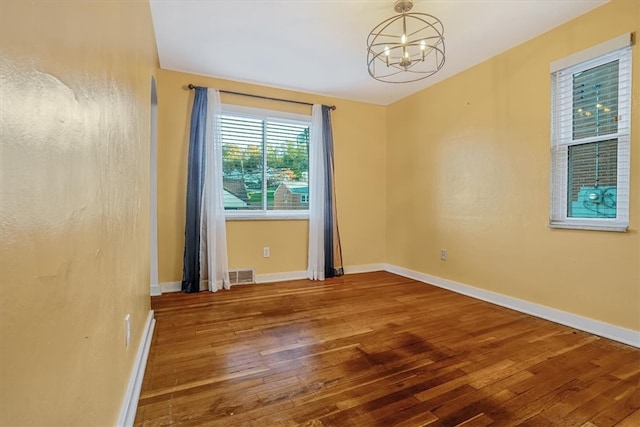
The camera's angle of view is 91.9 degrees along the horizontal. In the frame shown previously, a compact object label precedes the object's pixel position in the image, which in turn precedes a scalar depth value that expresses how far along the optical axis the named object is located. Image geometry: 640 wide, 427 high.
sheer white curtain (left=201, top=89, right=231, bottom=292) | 3.53
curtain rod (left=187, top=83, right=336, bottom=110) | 3.57
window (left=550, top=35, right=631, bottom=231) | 2.28
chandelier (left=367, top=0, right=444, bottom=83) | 2.36
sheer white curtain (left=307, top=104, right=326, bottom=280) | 4.11
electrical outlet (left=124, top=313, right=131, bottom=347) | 1.37
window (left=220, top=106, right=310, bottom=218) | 3.84
